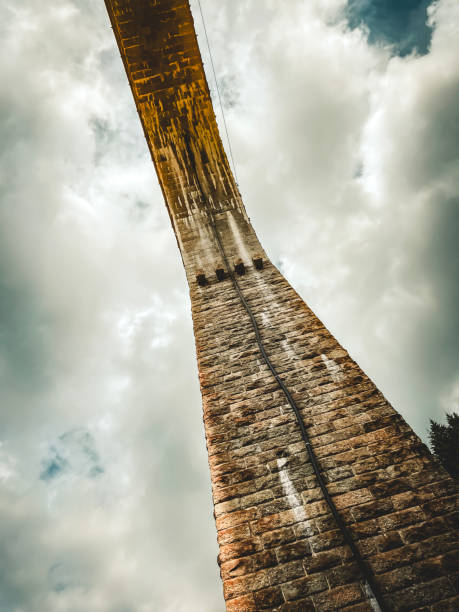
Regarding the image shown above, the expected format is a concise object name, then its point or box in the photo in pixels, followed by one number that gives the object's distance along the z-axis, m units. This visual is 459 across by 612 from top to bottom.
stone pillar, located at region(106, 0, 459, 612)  2.09
